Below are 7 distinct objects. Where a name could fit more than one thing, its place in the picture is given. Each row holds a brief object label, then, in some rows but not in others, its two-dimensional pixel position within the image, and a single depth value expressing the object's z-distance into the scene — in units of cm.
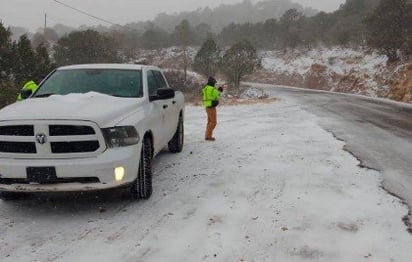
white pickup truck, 487
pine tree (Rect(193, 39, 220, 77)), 4094
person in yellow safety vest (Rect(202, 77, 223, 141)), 1051
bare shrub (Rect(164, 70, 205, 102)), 3672
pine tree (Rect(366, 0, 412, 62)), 2973
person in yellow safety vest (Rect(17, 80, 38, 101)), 1015
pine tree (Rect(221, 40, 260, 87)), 3716
